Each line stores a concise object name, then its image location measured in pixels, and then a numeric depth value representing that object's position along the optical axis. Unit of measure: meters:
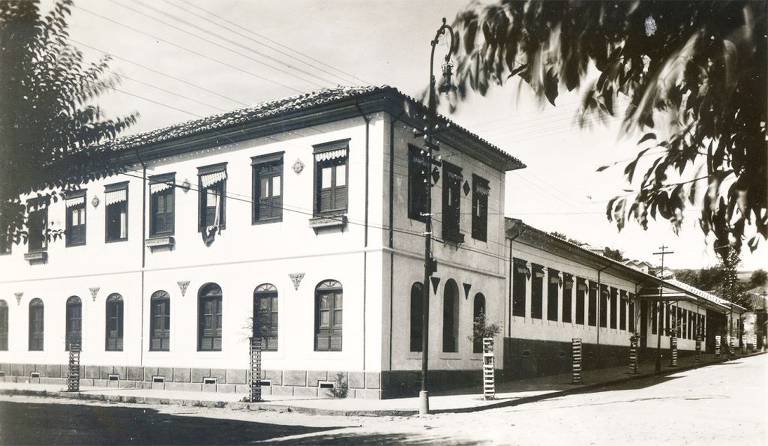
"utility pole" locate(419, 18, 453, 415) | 15.37
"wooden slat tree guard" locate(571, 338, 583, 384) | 23.34
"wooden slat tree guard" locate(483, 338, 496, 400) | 18.17
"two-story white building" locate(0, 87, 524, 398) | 18.84
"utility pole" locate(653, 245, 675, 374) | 31.24
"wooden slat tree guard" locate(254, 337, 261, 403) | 17.50
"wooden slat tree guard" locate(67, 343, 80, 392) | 21.36
